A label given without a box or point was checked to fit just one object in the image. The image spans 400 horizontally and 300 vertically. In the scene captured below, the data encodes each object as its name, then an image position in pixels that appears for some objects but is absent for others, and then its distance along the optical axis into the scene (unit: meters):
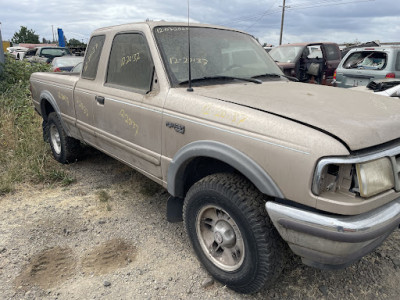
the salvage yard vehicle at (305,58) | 10.45
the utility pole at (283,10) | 34.66
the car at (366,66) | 7.34
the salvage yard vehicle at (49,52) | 15.89
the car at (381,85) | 4.85
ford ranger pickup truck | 1.83
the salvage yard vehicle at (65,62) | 11.51
